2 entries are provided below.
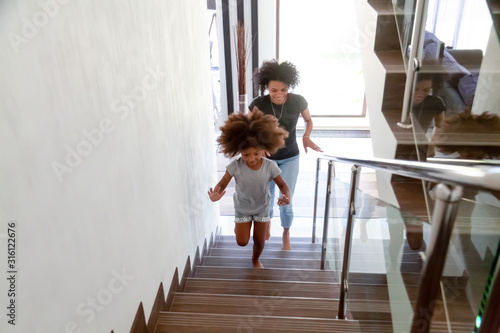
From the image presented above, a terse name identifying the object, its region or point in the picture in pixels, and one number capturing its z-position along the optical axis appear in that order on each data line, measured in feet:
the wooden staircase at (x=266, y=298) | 6.22
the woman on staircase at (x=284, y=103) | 10.31
